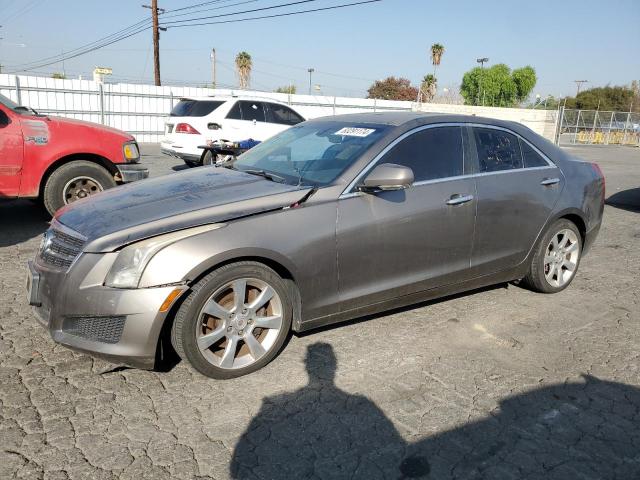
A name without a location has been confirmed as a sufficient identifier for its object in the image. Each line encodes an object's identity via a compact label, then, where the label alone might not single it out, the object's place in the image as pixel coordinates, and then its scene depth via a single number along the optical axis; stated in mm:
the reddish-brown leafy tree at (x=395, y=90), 67562
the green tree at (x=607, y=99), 66750
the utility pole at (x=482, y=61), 55656
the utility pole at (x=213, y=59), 68125
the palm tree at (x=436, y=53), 63219
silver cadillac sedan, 3074
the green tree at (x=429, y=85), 59812
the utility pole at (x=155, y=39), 29578
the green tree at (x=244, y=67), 53375
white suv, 12430
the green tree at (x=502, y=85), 64188
